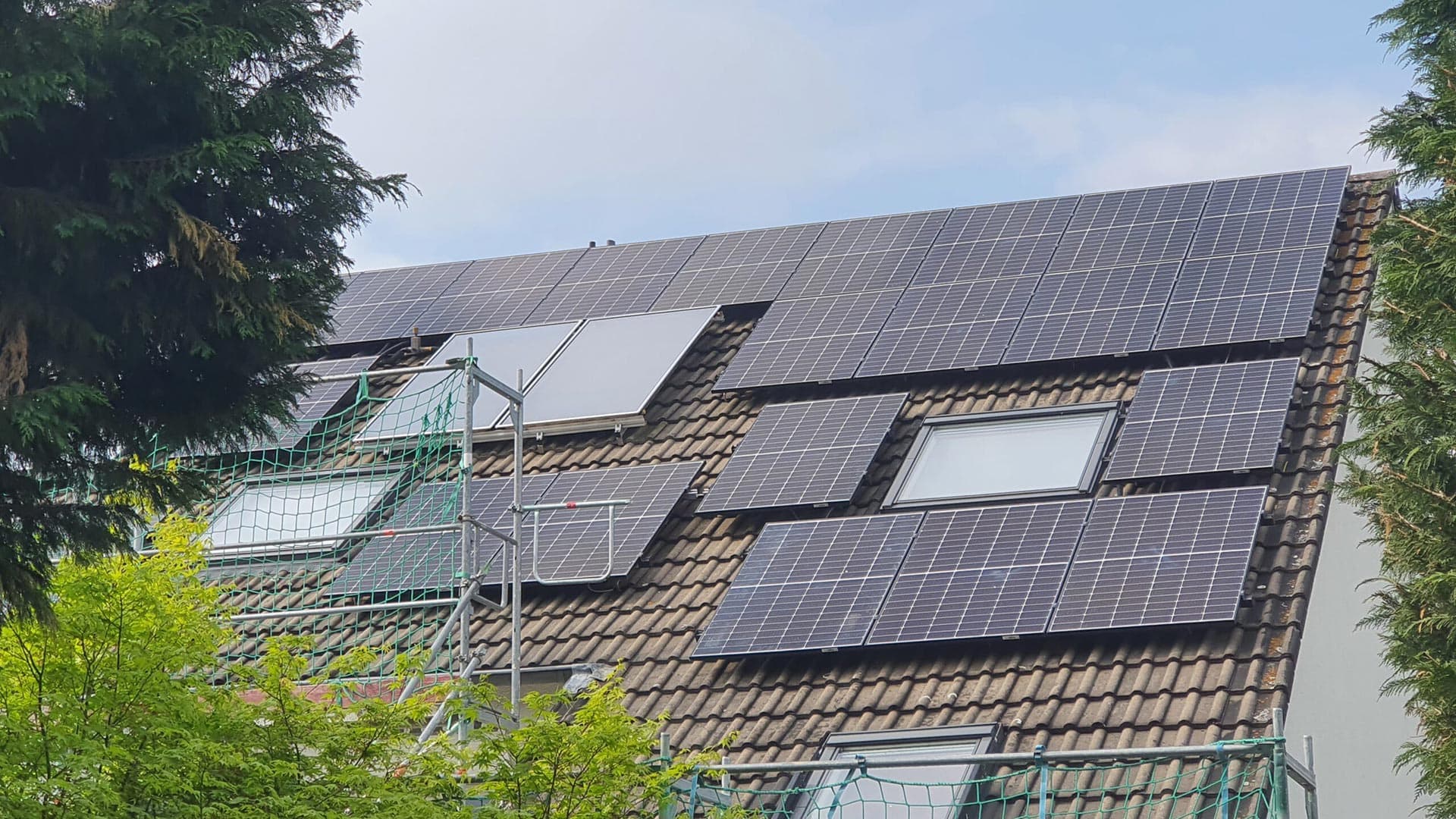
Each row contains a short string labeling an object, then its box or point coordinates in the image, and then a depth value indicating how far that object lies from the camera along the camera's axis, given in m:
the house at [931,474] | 12.80
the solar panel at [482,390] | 16.84
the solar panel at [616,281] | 19.16
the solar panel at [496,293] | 19.62
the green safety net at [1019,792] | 11.10
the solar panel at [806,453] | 14.91
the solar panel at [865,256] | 18.16
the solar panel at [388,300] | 19.69
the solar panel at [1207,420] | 13.87
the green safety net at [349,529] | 14.31
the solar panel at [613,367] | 17.06
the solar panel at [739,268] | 18.61
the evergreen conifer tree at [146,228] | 8.20
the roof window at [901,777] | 11.82
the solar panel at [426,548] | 14.47
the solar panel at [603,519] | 15.00
